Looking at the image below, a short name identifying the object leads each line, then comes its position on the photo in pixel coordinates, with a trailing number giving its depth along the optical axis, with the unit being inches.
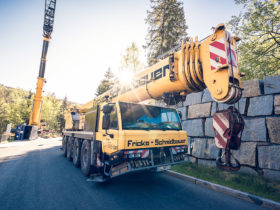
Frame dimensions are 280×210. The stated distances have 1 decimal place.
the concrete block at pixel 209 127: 228.8
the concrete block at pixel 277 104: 166.3
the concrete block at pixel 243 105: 195.0
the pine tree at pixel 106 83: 1301.7
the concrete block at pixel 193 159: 245.7
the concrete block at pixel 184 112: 278.4
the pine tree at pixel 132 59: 745.0
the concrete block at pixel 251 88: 186.4
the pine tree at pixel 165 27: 623.2
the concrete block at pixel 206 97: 242.2
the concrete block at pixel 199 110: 240.9
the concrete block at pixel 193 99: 258.6
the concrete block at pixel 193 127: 247.3
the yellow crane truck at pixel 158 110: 110.7
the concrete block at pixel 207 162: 217.9
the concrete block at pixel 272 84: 170.2
